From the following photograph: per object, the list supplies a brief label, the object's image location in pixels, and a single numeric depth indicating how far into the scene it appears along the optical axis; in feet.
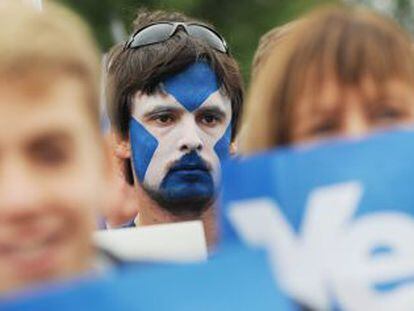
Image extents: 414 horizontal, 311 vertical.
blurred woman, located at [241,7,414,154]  12.54
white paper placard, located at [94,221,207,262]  12.88
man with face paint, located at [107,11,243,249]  14.86
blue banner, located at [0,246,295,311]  11.82
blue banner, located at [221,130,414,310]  12.50
